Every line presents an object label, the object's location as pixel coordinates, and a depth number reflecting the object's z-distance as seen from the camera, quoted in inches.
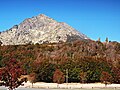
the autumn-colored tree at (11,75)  985.2
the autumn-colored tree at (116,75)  2335.4
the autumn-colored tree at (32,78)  2327.1
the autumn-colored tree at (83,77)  2392.2
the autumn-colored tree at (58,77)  2334.6
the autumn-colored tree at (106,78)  2278.7
